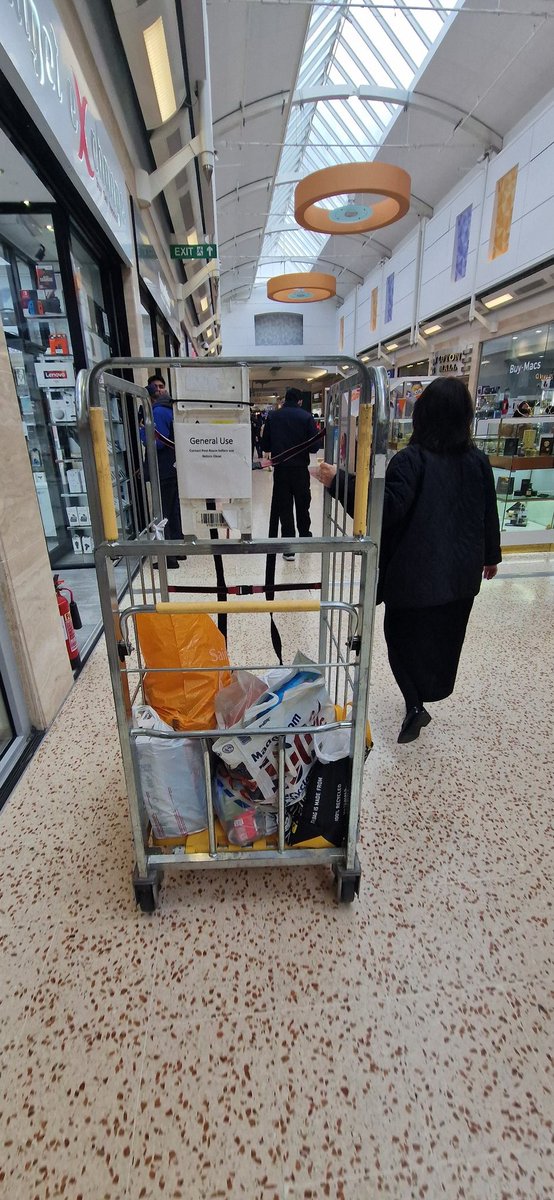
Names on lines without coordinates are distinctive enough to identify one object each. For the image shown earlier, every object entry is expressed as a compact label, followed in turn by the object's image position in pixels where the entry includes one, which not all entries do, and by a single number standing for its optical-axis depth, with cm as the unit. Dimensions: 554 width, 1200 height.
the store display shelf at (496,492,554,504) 485
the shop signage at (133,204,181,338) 456
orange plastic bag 141
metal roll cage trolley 107
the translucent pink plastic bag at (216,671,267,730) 146
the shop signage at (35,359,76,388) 376
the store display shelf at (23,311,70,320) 400
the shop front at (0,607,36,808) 198
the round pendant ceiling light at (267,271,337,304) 1294
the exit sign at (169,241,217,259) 631
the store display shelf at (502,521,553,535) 489
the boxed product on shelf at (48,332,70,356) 393
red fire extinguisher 261
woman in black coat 174
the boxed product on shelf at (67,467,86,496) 434
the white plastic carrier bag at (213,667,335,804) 131
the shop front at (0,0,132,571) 211
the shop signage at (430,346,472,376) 1101
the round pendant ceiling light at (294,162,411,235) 577
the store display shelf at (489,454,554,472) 468
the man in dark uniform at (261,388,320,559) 443
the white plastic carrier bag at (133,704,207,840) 134
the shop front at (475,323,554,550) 475
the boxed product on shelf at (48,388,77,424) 406
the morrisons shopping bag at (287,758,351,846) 142
